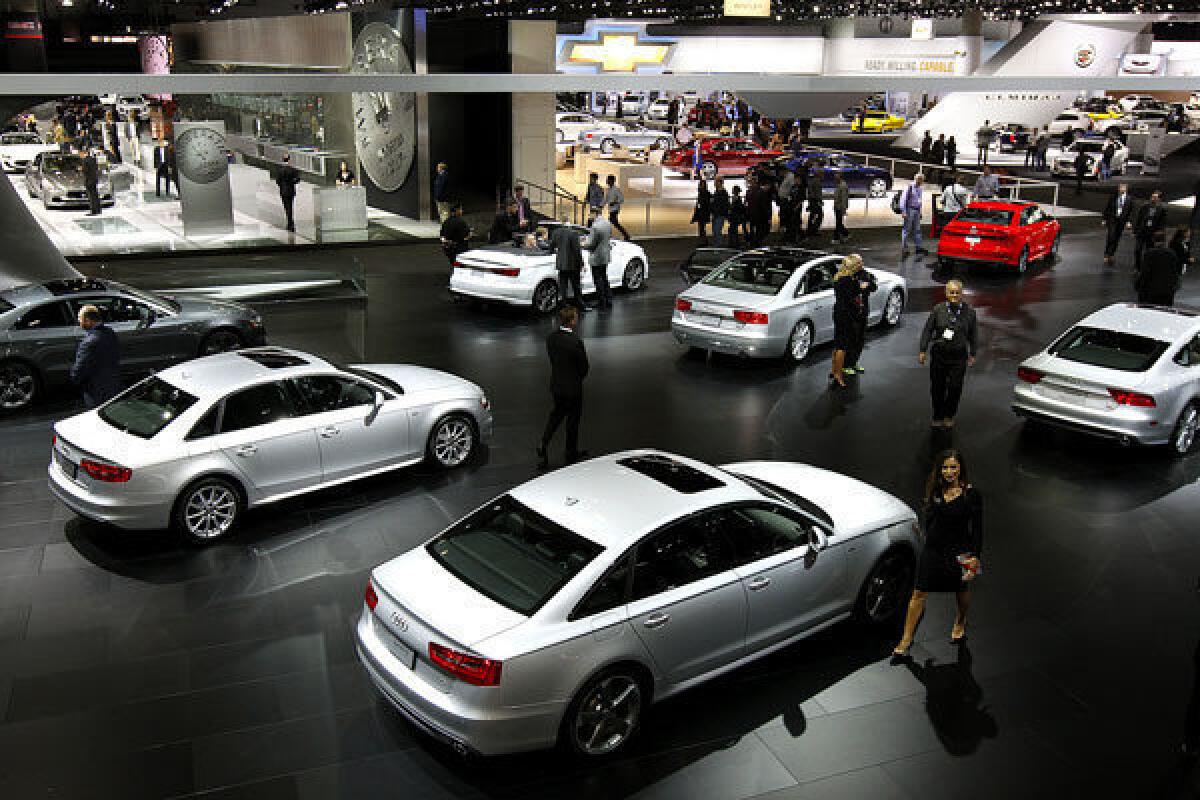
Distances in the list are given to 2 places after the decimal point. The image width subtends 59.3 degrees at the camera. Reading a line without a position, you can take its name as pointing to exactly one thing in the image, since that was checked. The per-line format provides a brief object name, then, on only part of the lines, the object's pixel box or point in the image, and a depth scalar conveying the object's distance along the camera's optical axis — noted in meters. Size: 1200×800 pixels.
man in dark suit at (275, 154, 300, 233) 21.97
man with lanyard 11.59
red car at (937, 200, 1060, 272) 20.33
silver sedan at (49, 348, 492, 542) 8.40
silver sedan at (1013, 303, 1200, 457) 10.78
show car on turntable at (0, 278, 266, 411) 11.91
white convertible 16.30
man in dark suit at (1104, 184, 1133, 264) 21.61
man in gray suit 16.69
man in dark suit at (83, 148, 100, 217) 22.27
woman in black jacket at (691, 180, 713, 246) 23.03
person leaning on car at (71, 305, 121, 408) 10.16
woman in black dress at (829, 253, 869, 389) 12.97
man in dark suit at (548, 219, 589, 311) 15.91
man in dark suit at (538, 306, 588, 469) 10.17
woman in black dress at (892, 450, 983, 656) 6.91
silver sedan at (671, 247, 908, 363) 13.69
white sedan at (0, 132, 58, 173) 26.41
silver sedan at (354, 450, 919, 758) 5.70
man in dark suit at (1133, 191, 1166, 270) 18.56
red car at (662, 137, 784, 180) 33.06
